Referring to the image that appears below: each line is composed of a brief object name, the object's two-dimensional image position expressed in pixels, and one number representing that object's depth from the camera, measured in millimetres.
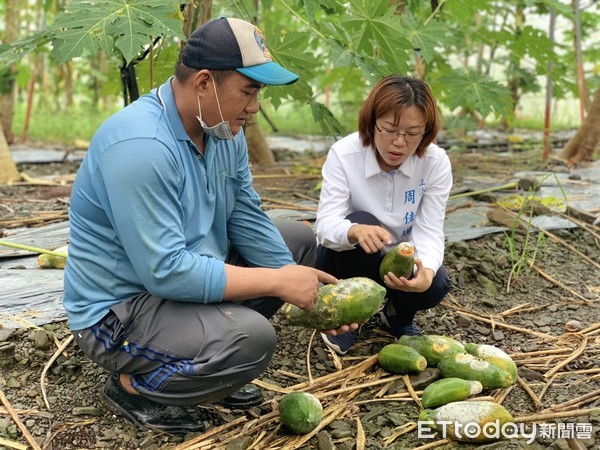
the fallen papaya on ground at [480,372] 2510
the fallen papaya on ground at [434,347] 2703
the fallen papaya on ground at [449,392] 2410
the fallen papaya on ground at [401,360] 2625
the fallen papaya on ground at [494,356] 2570
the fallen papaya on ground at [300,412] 2285
